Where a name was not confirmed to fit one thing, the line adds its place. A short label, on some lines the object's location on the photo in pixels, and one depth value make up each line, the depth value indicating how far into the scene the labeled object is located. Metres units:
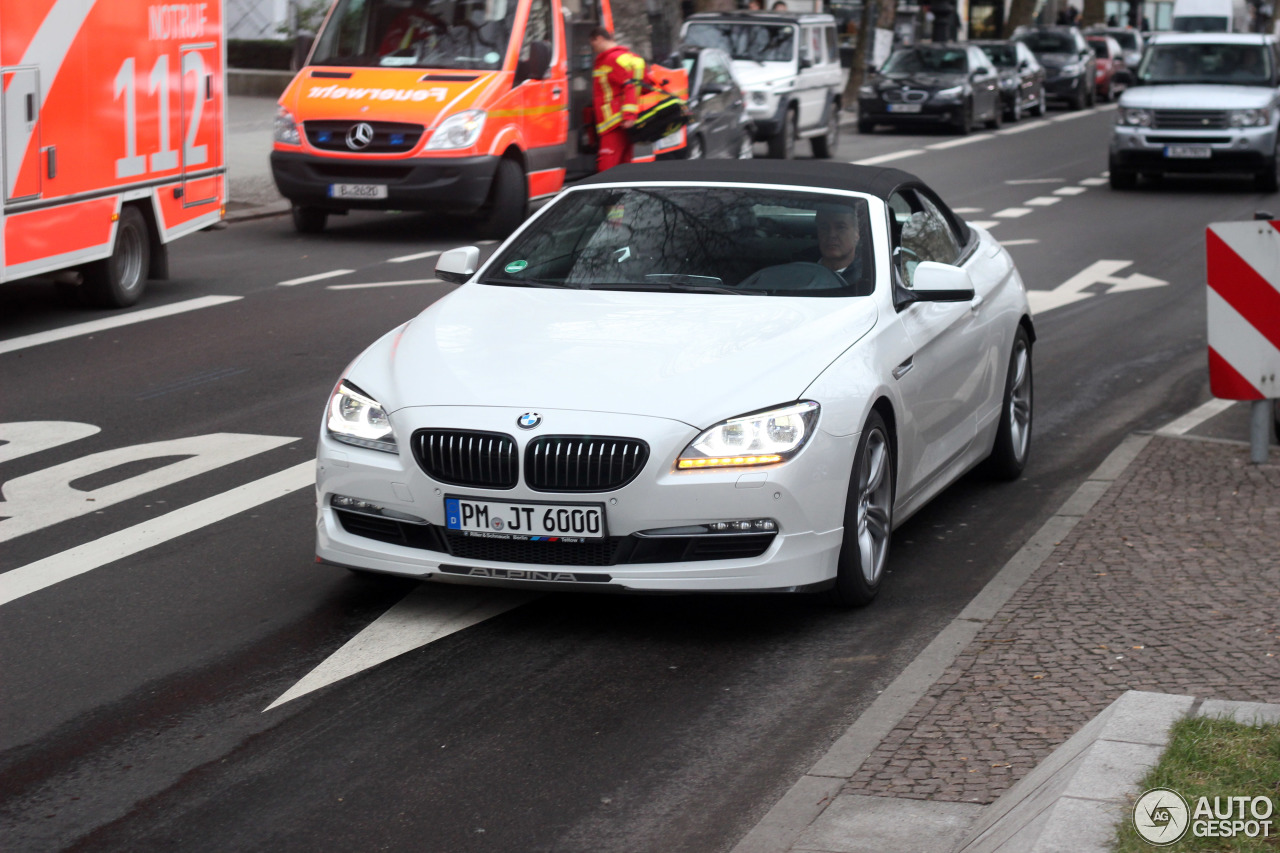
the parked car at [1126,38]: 55.62
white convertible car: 5.77
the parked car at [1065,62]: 43.28
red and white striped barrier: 8.38
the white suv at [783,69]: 27.00
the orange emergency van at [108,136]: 11.37
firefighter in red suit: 17.33
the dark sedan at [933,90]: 33.41
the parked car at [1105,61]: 48.41
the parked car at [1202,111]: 22.70
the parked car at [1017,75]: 37.47
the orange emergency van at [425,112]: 17.00
